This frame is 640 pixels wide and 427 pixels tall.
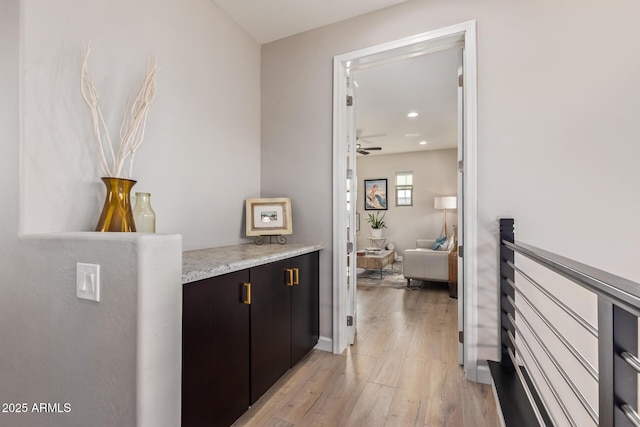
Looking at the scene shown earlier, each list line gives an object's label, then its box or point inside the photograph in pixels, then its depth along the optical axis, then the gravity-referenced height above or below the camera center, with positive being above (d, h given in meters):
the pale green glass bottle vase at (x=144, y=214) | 1.42 +0.00
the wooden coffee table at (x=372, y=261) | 5.22 -0.84
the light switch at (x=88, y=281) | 0.97 -0.23
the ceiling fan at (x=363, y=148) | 5.89 +1.51
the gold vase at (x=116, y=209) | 1.25 +0.02
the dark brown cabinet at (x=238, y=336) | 1.22 -0.63
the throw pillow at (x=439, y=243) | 5.00 -0.50
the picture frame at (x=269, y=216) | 2.36 -0.02
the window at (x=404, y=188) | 7.31 +0.63
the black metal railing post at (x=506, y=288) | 1.81 -0.46
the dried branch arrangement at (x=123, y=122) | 1.29 +0.43
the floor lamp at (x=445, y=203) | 6.30 +0.23
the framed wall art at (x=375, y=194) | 7.58 +0.51
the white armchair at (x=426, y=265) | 4.32 -0.77
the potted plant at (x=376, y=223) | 7.33 -0.23
